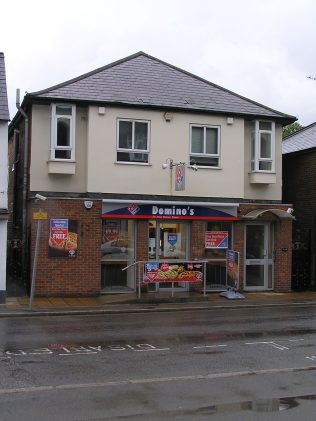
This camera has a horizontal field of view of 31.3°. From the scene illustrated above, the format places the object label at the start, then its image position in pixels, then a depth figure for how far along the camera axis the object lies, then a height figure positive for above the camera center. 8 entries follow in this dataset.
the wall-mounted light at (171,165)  17.70 +2.44
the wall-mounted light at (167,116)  17.83 +3.97
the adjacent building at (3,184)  15.55 +1.58
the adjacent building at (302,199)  19.97 +1.70
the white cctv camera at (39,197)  15.10 +1.16
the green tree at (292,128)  42.12 +8.84
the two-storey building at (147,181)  16.89 +1.93
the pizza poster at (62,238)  16.59 +0.08
